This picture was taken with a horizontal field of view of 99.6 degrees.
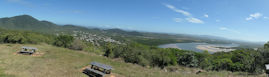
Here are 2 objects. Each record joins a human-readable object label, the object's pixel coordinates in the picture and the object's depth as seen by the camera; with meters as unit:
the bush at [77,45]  21.22
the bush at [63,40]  28.09
